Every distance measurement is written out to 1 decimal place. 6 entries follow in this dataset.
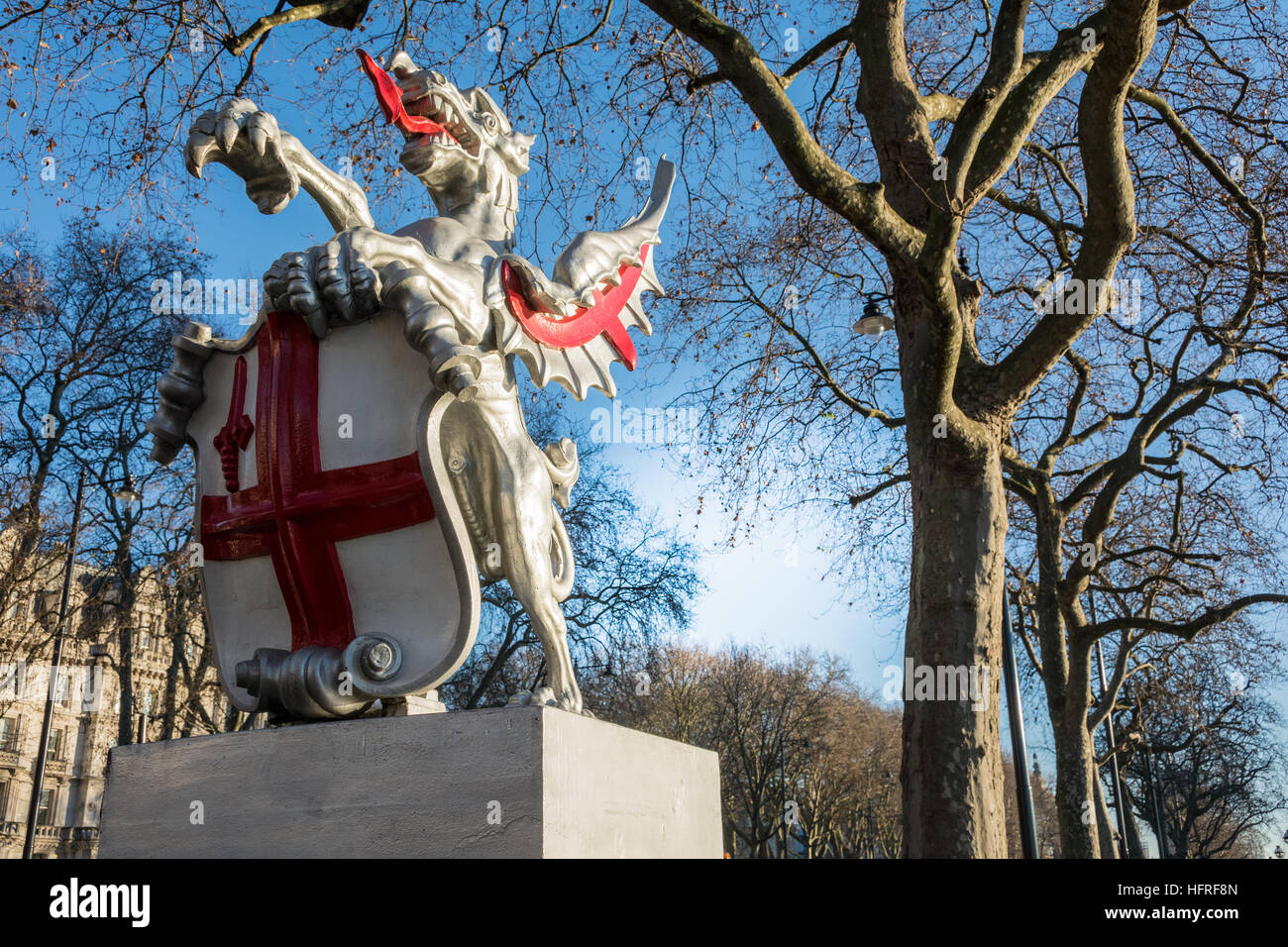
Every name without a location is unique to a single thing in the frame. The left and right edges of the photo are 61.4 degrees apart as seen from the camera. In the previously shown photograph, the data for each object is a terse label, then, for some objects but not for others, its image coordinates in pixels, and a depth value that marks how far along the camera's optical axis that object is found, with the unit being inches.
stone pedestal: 122.0
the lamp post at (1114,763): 726.3
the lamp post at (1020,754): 473.1
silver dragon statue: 144.5
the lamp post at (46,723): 565.9
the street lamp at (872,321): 420.2
